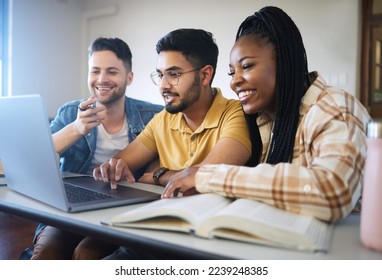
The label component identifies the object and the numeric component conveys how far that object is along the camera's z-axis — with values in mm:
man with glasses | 1133
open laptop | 679
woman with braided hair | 634
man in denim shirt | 1420
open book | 529
